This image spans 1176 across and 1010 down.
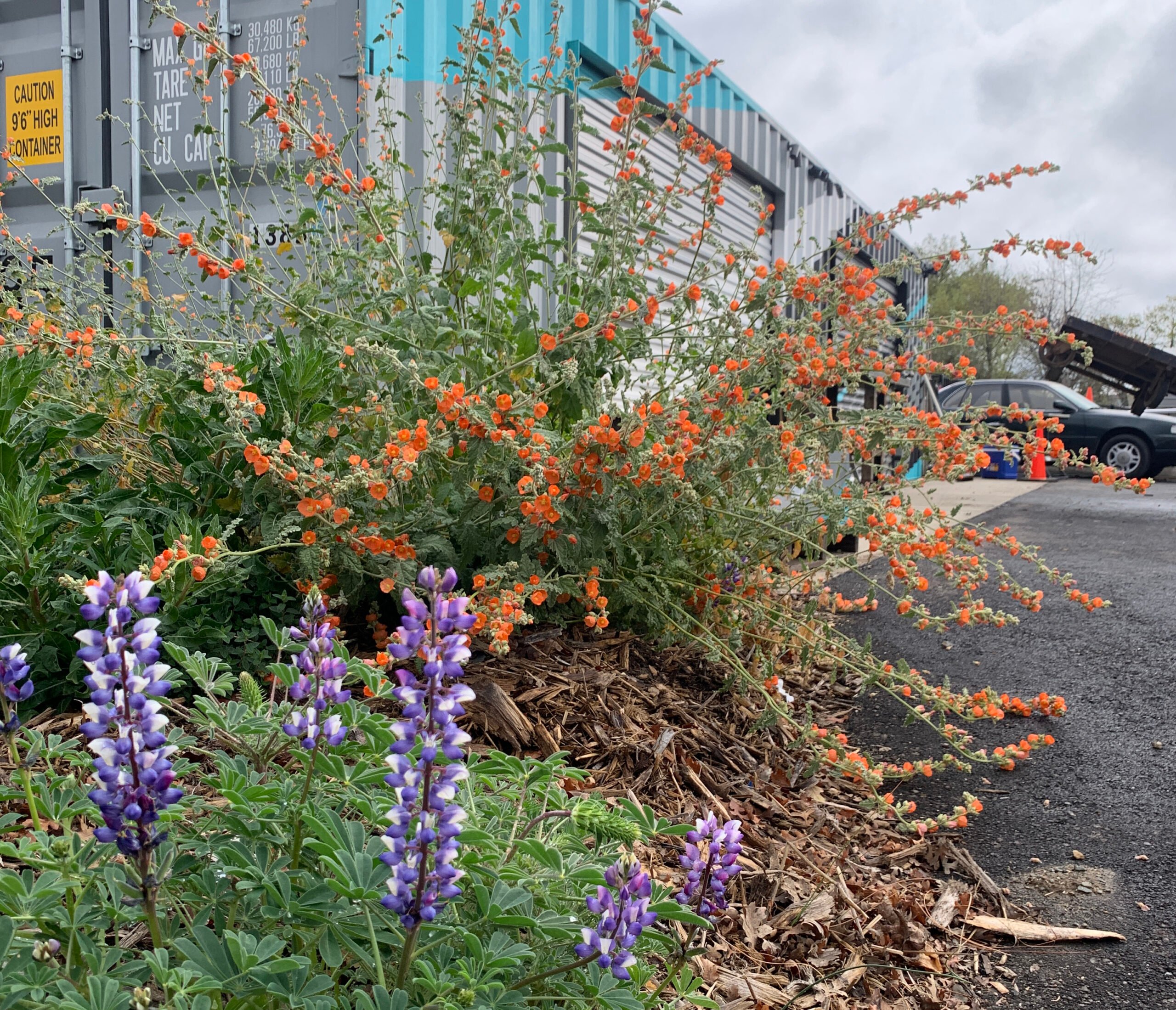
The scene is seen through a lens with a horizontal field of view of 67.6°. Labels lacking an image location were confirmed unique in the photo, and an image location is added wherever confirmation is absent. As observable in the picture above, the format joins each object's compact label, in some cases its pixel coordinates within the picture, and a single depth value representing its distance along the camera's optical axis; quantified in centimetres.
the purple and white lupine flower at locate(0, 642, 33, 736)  102
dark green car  1427
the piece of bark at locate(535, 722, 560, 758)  219
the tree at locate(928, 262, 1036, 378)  3200
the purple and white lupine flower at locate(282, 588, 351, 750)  109
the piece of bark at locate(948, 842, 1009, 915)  223
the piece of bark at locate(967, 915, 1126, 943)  204
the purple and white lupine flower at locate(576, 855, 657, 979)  101
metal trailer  1505
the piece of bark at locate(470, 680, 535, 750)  217
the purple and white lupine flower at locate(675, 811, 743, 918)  118
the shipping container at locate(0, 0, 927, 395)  436
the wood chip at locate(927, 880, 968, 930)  208
